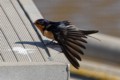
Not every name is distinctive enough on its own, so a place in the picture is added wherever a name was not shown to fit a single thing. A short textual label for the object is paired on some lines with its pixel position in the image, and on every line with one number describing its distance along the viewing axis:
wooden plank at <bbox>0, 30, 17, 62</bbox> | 7.33
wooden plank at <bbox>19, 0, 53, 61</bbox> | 8.07
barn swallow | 7.79
